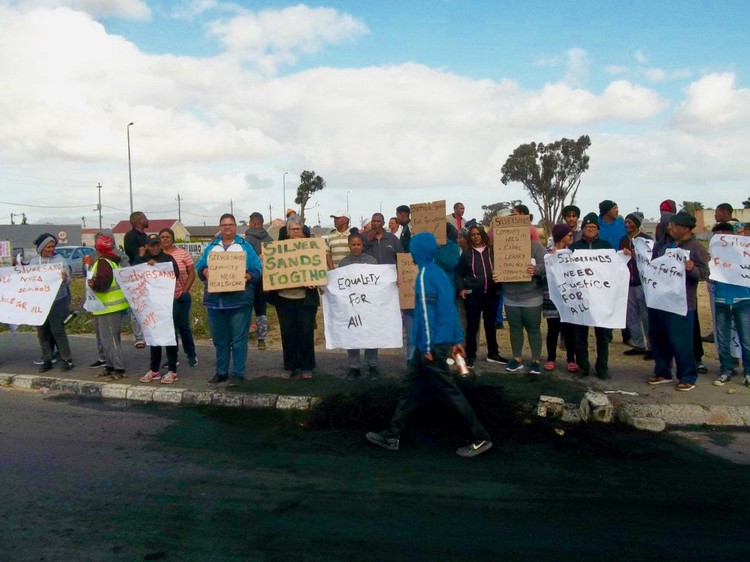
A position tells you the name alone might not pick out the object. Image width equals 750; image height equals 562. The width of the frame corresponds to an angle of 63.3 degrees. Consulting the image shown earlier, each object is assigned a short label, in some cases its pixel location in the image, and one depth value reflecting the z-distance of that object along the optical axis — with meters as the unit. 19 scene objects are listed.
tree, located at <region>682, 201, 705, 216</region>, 60.50
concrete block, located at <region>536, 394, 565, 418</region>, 6.53
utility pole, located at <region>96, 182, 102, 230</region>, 72.94
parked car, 34.31
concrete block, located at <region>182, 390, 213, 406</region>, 7.41
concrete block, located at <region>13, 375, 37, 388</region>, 8.55
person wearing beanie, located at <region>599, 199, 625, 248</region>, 9.25
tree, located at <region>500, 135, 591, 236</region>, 49.44
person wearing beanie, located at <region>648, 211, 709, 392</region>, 6.99
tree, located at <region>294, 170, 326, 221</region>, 63.03
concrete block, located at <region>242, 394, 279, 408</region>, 7.20
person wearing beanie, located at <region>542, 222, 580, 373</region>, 7.84
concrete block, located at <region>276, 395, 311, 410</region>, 7.05
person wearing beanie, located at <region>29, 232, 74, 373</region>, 8.87
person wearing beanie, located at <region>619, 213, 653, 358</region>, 8.54
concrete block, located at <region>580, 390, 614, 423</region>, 6.35
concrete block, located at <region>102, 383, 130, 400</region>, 7.80
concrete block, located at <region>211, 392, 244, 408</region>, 7.29
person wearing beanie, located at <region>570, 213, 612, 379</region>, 7.59
